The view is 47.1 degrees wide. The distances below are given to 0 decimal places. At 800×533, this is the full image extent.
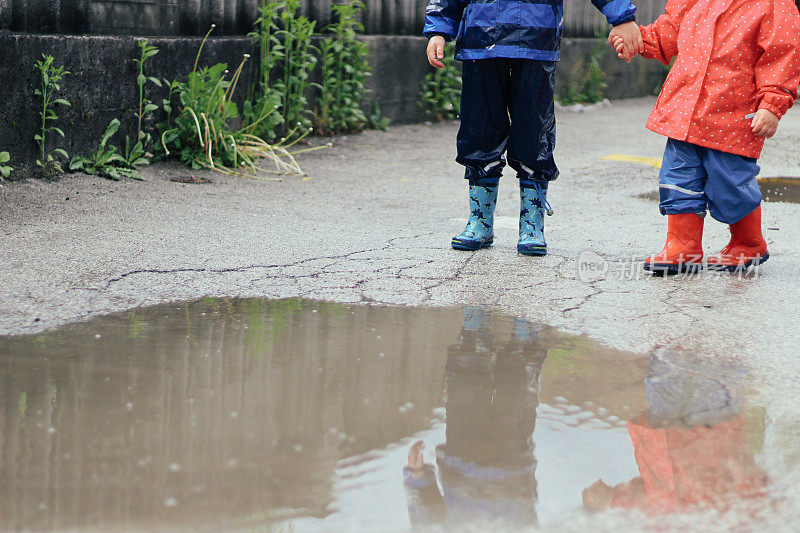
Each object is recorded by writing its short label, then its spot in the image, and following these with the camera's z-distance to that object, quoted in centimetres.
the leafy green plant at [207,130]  514
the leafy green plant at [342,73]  656
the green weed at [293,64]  599
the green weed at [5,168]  421
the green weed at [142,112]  486
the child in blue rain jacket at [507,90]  335
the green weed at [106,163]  468
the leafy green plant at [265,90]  572
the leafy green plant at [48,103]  439
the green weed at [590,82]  1032
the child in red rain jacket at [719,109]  303
